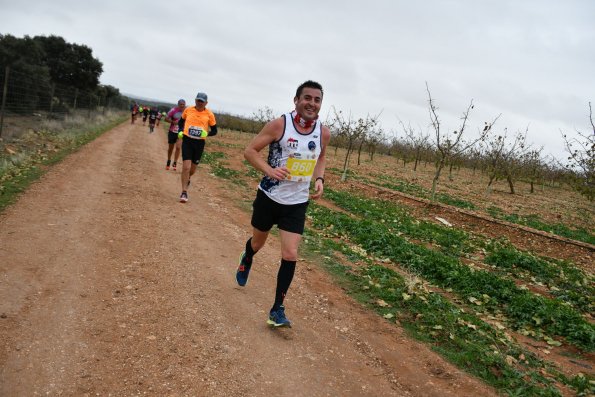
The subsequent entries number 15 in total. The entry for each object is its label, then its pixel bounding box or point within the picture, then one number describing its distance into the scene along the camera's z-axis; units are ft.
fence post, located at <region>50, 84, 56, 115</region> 63.26
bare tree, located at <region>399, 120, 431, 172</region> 99.05
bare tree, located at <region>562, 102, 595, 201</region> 28.73
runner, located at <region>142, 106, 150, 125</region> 115.34
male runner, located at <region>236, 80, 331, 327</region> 12.27
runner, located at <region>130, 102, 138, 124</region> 115.69
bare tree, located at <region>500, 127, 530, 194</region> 83.39
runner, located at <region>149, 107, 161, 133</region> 89.10
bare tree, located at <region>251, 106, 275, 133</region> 163.22
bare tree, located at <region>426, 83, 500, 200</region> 50.15
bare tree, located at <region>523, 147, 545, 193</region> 92.64
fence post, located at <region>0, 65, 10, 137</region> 39.09
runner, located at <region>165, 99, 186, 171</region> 35.45
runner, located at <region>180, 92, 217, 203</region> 27.50
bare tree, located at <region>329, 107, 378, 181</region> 76.59
